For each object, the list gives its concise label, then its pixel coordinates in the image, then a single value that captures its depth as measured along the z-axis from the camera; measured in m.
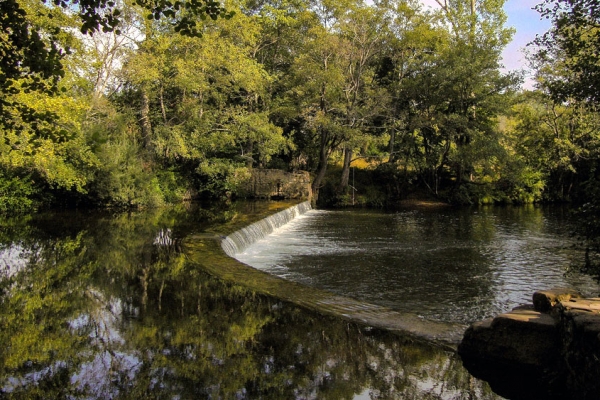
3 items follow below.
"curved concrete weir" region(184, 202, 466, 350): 6.16
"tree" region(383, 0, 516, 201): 25.78
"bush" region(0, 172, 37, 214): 18.77
